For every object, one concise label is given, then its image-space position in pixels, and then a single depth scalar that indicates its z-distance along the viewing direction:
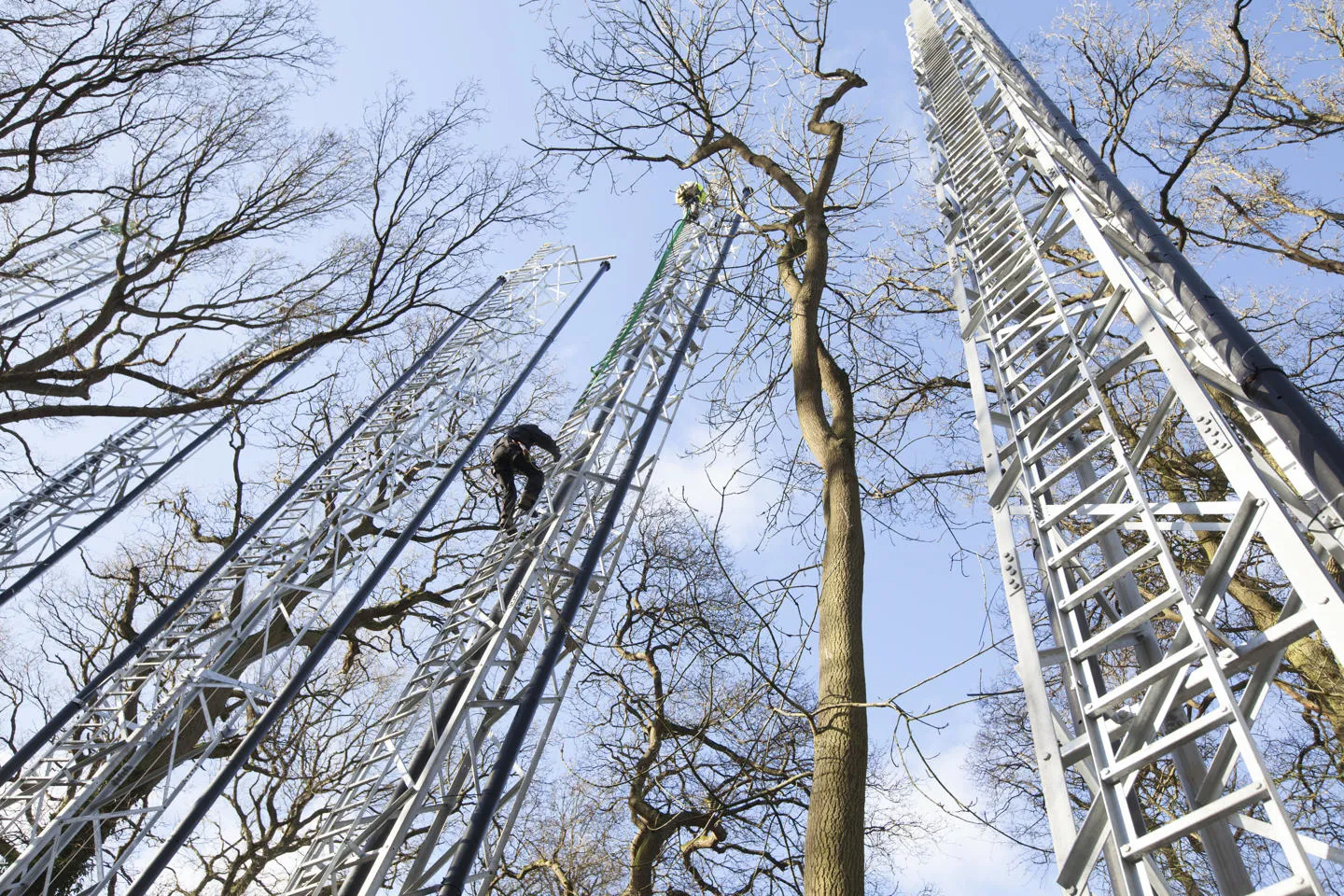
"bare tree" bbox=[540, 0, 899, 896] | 5.16
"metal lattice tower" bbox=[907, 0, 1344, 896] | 2.95
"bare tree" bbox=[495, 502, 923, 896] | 9.20
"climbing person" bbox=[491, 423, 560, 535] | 9.07
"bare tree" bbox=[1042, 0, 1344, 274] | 10.68
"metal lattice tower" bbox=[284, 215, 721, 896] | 5.70
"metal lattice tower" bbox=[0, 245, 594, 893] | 8.01
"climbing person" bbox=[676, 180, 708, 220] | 11.88
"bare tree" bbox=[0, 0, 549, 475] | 10.40
